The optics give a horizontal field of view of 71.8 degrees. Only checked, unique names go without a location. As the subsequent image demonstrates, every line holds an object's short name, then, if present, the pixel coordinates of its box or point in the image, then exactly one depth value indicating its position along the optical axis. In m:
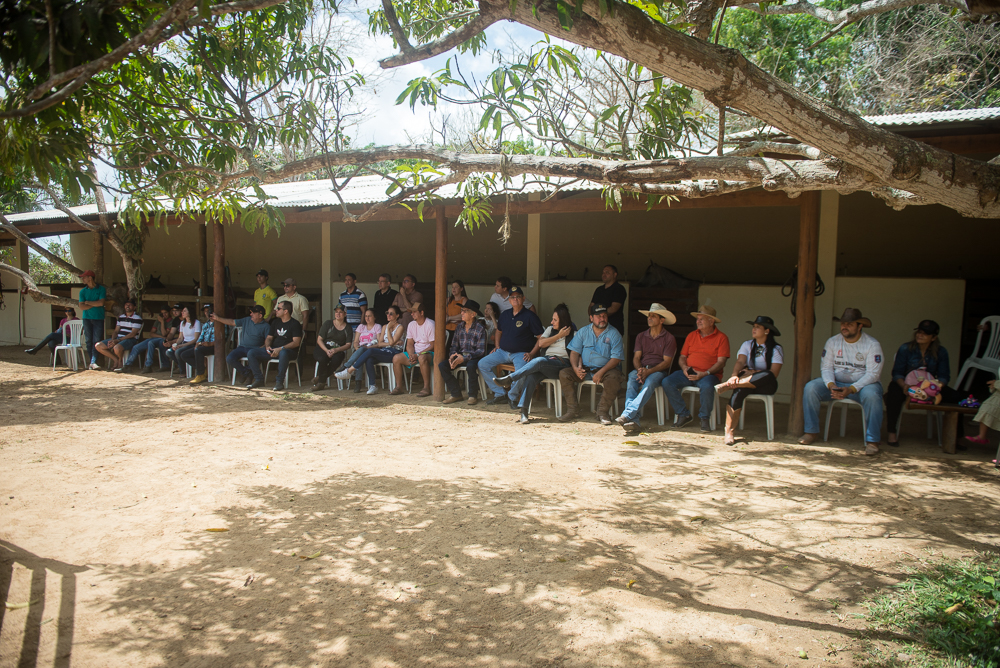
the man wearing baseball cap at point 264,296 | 9.76
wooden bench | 5.55
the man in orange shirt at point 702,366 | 6.46
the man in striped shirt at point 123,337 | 10.25
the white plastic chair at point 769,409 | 6.18
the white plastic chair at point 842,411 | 5.92
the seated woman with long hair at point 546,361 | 7.15
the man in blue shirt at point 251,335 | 9.06
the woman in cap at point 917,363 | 5.86
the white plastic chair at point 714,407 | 6.50
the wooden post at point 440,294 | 7.83
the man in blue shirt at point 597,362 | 6.84
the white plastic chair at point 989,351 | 6.27
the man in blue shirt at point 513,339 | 7.57
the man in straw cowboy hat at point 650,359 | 6.60
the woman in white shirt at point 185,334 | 9.62
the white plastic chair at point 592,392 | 7.05
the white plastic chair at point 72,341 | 10.46
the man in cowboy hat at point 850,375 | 5.70
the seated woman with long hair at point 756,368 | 6.17
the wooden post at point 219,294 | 9.32
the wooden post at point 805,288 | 6.11
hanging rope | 7.22
